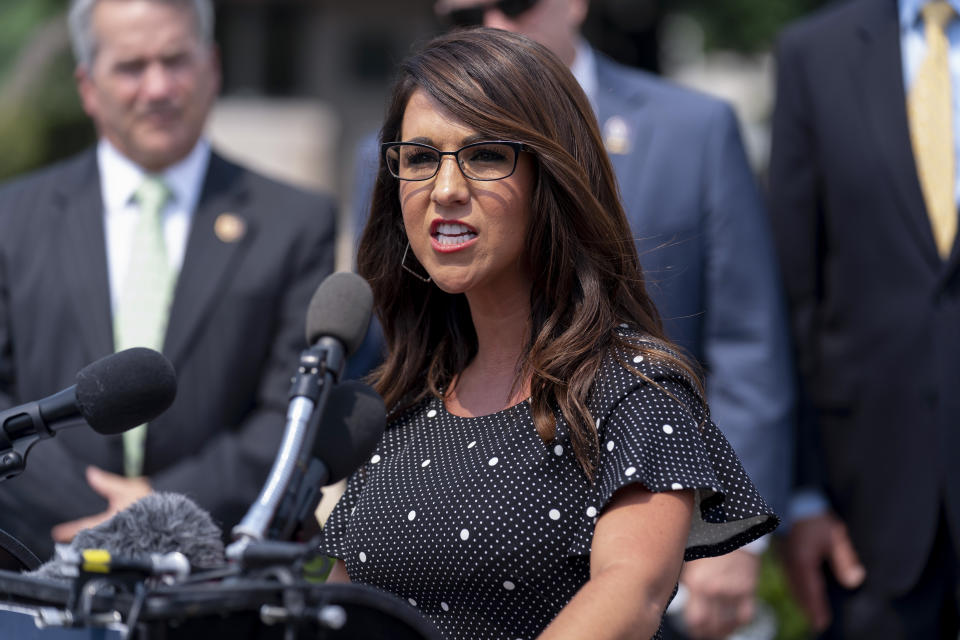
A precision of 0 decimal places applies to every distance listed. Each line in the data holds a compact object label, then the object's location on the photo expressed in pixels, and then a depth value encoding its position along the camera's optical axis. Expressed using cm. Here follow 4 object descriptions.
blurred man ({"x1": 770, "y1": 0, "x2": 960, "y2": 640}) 890
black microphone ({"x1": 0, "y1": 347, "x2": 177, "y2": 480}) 429
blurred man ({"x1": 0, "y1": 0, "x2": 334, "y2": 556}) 880
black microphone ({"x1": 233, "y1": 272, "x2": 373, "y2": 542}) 372
